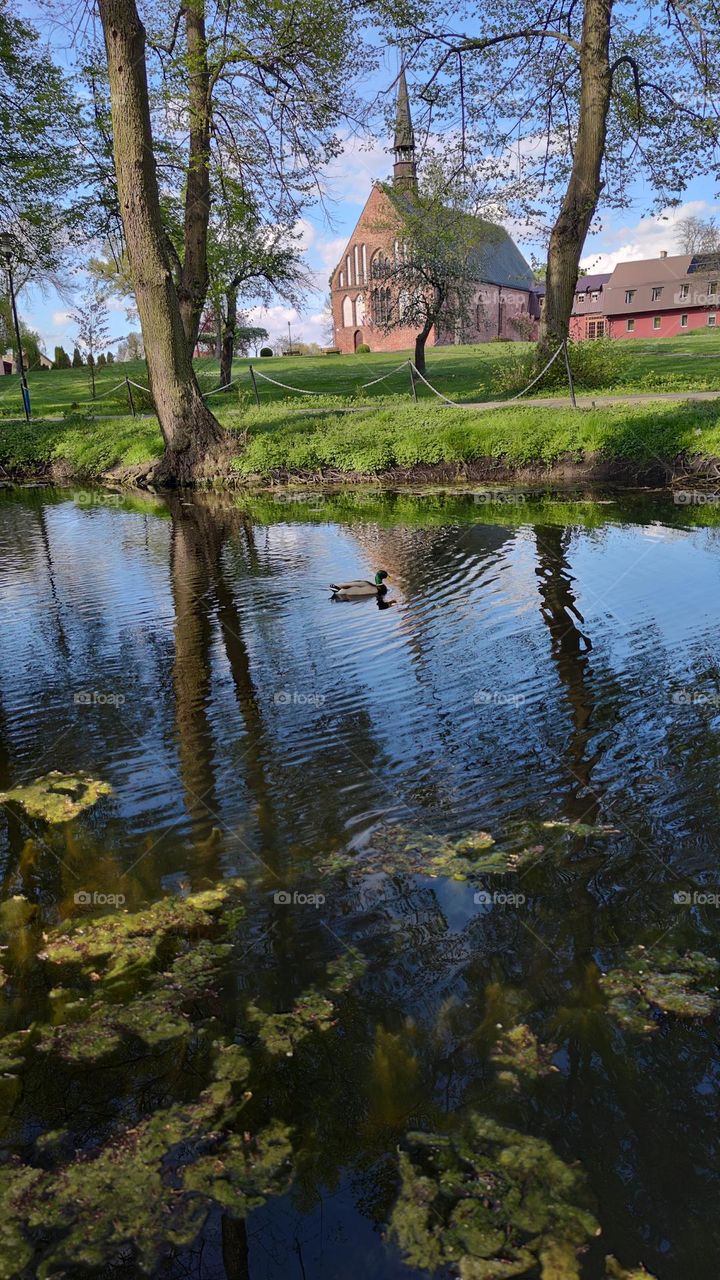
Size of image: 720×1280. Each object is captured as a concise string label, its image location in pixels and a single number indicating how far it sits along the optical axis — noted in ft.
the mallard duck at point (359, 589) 29.91
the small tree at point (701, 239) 303.27
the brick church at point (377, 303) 219.20
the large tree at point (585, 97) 66.33
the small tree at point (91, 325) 99.09
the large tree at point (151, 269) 49.73
